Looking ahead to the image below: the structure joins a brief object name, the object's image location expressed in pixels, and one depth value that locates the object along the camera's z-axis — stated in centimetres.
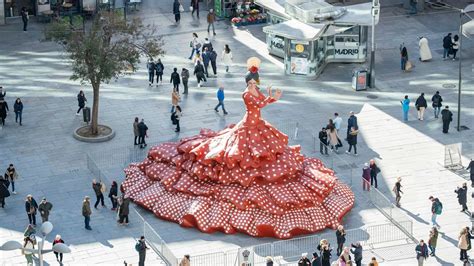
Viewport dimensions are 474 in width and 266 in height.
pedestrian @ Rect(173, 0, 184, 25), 7612
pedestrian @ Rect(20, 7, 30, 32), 7462
